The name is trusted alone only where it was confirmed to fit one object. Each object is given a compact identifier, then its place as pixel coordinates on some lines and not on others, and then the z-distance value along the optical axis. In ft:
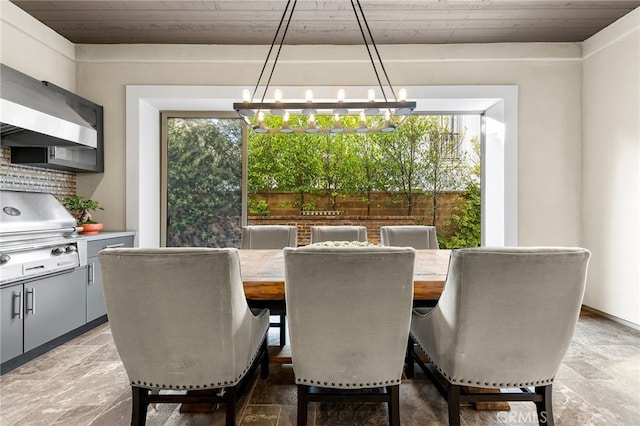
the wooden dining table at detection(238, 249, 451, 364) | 5.90
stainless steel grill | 8.31
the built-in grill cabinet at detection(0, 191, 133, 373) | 8.23
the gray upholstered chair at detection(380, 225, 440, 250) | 10.96
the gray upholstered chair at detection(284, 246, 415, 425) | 4.93
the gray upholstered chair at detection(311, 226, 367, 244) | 10.98
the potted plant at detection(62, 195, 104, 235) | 11.94
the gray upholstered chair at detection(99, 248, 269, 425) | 4.91
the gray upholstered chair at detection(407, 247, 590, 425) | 4.90
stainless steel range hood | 8.44
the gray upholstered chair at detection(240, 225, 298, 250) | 11.28
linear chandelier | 7.91
